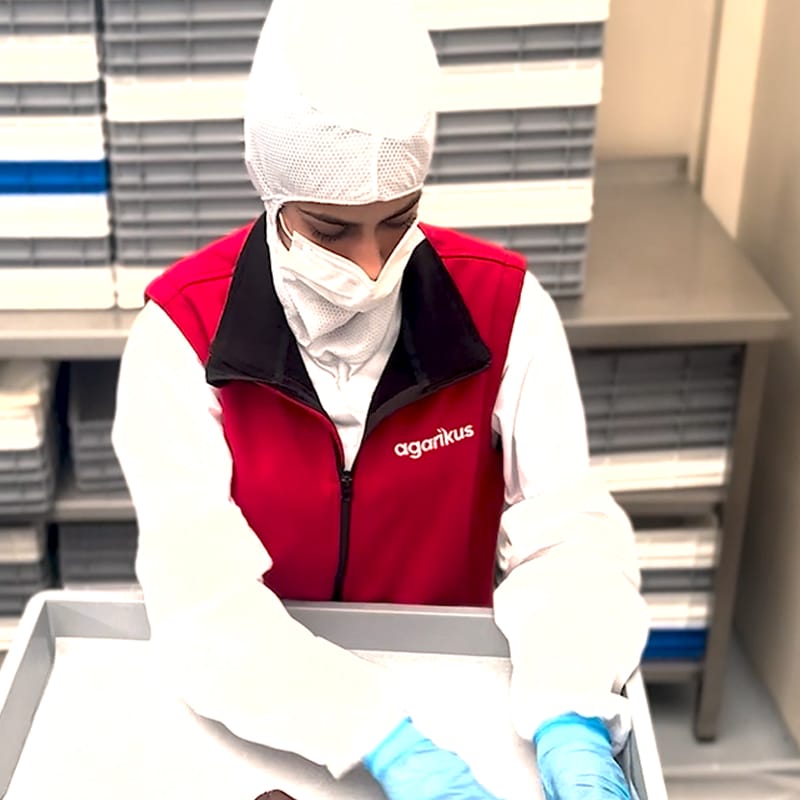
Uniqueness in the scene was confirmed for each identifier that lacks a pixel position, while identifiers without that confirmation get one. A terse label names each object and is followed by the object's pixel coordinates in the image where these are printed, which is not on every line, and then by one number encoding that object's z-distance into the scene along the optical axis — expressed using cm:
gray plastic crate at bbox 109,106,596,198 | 169
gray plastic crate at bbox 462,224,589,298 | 178
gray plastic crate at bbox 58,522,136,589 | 198
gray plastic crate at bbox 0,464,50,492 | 184
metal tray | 100
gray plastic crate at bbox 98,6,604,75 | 160
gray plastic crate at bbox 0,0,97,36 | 159
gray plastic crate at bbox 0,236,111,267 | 176
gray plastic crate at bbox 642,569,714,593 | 205
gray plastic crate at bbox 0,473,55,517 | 185
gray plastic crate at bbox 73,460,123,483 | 190
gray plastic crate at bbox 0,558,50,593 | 196
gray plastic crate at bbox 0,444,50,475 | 183
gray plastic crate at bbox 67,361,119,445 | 188
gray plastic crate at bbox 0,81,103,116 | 166
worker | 104
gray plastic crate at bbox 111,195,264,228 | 173
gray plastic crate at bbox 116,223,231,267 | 175
